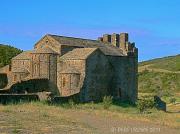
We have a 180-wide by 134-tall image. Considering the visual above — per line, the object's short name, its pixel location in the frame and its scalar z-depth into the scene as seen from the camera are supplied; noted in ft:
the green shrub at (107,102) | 146.76
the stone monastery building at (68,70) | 161.99
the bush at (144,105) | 150.92
